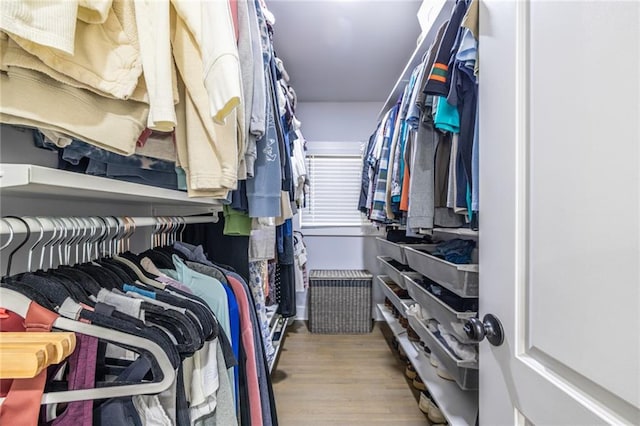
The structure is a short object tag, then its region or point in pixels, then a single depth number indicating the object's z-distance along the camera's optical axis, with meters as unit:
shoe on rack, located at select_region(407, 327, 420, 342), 1.87
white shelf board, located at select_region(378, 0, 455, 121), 1.22
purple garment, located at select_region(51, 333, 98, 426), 0.48
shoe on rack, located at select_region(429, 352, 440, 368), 1.39
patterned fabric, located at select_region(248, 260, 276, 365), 1.51
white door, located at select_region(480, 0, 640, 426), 0.40
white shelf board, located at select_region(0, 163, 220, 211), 0.44
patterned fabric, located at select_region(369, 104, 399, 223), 1.95
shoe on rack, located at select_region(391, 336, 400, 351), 2.46
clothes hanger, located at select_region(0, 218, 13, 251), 0.47
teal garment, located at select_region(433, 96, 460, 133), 0.99
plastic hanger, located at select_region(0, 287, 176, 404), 0.49
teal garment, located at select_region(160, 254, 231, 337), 0.87
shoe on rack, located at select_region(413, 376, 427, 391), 1.74
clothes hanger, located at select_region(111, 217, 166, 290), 0.75
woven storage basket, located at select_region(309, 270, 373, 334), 2.81
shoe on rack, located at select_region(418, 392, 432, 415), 1.59
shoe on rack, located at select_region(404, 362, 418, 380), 1.90
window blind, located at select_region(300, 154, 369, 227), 3.21
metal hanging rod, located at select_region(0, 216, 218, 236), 0.47
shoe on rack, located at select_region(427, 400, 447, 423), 1.51
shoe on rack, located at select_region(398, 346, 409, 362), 2.23
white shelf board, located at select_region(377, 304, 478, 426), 1.10
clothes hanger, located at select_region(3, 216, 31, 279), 0.50
